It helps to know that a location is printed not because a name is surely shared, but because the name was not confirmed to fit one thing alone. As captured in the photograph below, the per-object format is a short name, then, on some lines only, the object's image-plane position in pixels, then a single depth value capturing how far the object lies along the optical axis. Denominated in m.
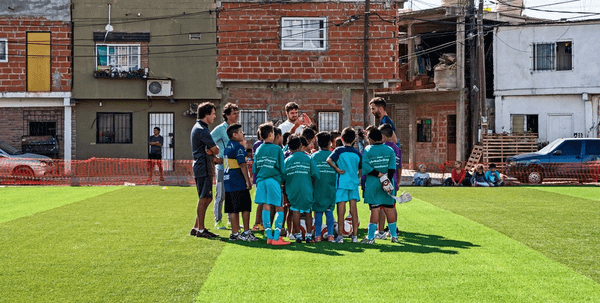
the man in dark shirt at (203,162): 10.51
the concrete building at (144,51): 29.17
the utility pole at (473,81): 31.03
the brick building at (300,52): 28.92
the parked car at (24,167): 24.47
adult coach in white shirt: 11.43
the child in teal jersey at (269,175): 10.10
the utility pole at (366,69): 28.20
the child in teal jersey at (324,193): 10.25
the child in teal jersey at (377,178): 10.12
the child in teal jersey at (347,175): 10.25
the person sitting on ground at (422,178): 23.80
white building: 32.22
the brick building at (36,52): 29.27
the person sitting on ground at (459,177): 23.38
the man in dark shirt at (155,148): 25.00
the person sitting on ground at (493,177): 23.34
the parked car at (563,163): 25.00
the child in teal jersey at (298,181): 10.16
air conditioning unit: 28.97
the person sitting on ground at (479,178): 23.19
